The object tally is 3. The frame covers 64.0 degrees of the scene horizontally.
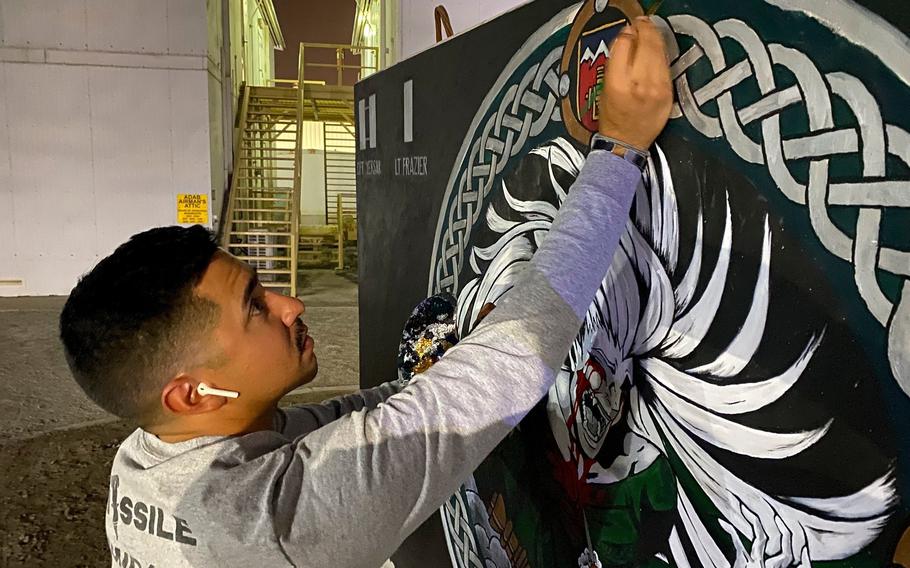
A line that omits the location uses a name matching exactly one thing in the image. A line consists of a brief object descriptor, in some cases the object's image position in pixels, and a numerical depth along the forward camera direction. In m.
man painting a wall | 0.99
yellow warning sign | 9.84
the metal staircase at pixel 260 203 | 9.51
